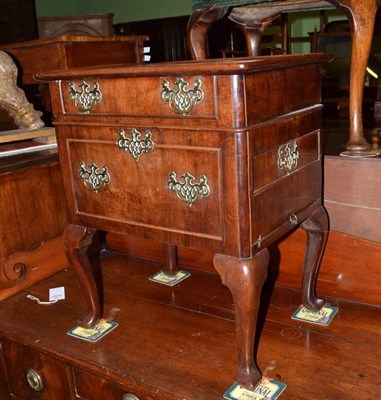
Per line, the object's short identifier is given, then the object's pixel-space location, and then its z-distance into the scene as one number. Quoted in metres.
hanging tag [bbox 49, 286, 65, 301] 1.35
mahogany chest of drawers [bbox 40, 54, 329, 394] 0.80
